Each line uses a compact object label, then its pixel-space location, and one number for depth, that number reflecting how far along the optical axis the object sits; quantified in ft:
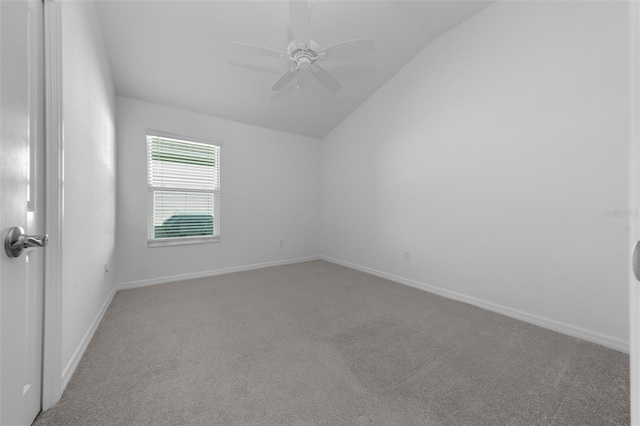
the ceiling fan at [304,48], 6.23
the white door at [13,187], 1.96
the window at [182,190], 10.99
